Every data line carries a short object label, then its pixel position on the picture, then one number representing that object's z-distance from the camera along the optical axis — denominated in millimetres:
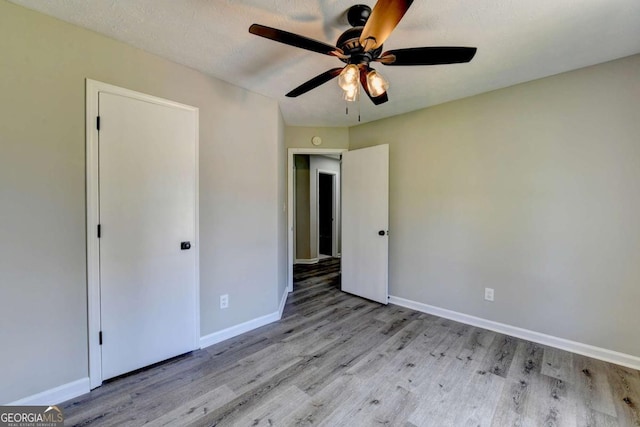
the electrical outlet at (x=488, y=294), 2592
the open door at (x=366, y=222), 3252
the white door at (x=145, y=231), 1782
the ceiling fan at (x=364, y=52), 1216
